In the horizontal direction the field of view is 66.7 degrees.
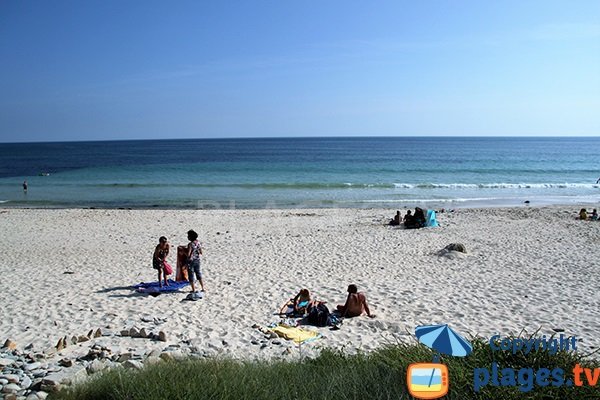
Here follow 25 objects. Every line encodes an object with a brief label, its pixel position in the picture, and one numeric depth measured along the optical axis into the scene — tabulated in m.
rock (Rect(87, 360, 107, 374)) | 5.51
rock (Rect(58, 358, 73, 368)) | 5.88
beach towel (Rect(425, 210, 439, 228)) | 18.47
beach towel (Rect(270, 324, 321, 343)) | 7.21
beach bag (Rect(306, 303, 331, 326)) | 7.95
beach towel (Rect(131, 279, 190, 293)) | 9.84
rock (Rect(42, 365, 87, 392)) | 5.03
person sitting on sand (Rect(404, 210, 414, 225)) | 18.25
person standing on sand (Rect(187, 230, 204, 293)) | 9.53
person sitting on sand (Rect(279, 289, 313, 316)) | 8.39
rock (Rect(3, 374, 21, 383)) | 5.29
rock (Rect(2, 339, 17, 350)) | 6.72
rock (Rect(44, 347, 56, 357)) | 6.38
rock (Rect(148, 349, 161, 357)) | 6.18
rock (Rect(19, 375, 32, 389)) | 5.20
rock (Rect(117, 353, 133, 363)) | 6.05
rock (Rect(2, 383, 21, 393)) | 5.03
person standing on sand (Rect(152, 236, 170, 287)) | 9.80
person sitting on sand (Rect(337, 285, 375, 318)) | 8.35
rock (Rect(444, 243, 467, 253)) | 13.37
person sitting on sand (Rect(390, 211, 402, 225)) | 18.83
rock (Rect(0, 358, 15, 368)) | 5.80
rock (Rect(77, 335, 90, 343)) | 6.96
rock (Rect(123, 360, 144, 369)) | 5.43
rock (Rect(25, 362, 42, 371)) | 5.77
